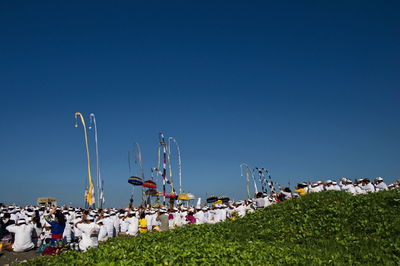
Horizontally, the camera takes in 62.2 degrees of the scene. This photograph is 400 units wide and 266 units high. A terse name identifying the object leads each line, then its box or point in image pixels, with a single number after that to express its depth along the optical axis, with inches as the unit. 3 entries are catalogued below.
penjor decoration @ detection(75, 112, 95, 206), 1375.5
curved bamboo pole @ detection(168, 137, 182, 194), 2493.4
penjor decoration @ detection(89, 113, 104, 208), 1610.6
